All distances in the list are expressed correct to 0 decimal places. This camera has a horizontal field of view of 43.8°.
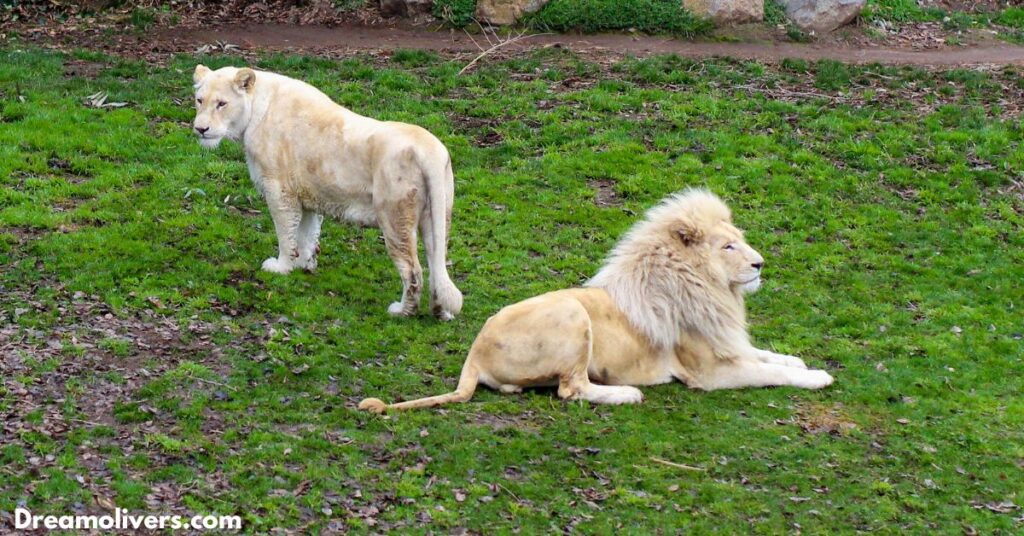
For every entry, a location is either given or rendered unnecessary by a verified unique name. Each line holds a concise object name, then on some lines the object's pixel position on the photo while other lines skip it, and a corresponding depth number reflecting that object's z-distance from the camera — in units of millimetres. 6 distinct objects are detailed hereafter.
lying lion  10109
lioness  11359
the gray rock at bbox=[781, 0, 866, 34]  21531
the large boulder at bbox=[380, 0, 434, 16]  21656
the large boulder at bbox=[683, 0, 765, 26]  21297
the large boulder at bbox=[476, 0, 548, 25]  21312
